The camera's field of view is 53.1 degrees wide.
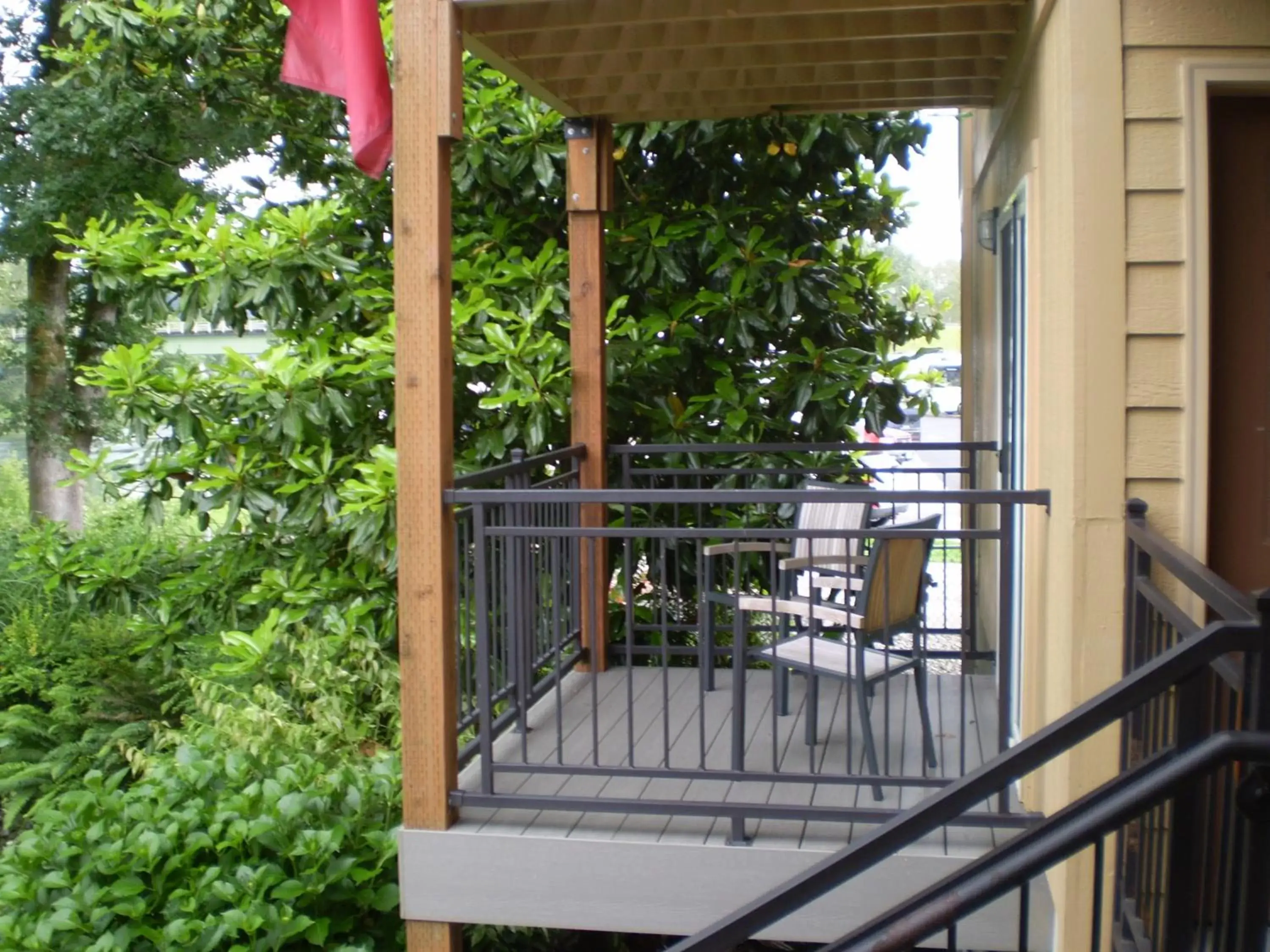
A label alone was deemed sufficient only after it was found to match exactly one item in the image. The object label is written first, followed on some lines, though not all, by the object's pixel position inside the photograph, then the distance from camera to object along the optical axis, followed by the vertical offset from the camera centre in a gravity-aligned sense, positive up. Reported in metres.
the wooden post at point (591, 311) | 5.39 +0.48
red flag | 3.87 +1.13
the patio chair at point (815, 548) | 4.39 -0.49
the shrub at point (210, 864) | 3.83 -1.40
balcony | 3.67 -1.13
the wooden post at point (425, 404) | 3.78 +0.06
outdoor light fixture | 5.38 +0.81
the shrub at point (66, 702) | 6.33 -1.51
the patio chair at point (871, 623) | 3.88 -0.65
